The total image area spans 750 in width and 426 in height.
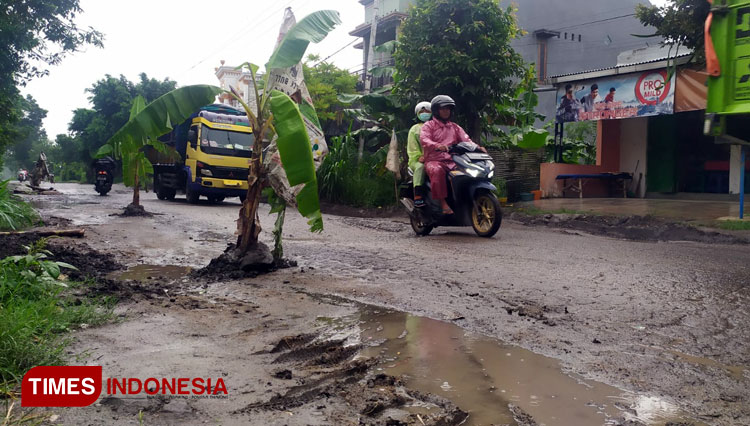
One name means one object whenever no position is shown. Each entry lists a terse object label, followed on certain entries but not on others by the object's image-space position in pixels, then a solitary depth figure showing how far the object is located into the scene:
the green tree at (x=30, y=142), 70.25
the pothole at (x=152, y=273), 6.10
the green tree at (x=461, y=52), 13.33
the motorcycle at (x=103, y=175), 22.05
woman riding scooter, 8.69
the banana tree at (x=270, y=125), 5.51
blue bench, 16.38
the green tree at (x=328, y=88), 27.28
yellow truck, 17.53
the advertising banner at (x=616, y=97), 14.76
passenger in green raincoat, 9.02
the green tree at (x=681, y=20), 10.15
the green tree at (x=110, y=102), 39.72
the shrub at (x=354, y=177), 15.15
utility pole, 21.25
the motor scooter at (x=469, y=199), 8.52
